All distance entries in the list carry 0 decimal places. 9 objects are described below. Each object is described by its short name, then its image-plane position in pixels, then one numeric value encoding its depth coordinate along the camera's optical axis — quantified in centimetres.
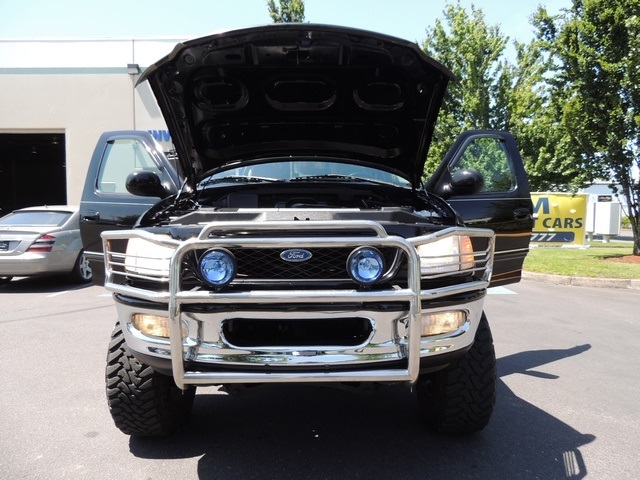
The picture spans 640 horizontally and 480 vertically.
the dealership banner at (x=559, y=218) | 1455
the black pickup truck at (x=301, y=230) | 208
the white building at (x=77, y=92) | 1739
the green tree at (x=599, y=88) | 1120
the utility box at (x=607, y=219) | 1923
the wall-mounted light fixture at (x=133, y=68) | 1712
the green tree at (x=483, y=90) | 1750
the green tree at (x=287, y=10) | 1559
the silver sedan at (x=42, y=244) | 826
